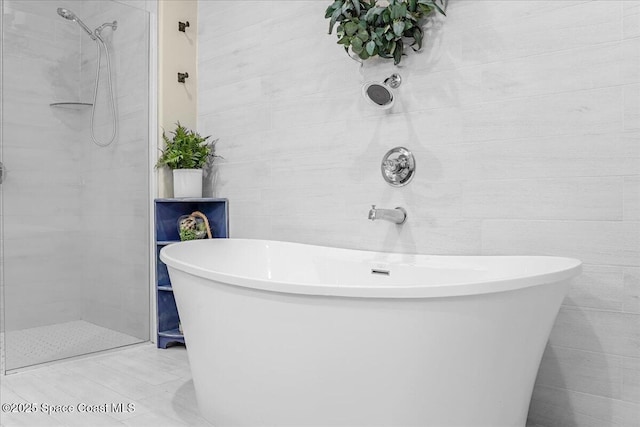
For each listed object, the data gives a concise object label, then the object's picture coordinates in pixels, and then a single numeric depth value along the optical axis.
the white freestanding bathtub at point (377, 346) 1.39
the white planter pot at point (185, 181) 2.94
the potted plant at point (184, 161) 2.94
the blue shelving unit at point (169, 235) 2.91
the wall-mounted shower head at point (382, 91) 2.21
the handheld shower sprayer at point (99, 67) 2.72
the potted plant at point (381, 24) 2.12
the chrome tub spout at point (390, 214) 2.17
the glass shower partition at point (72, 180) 2.48
